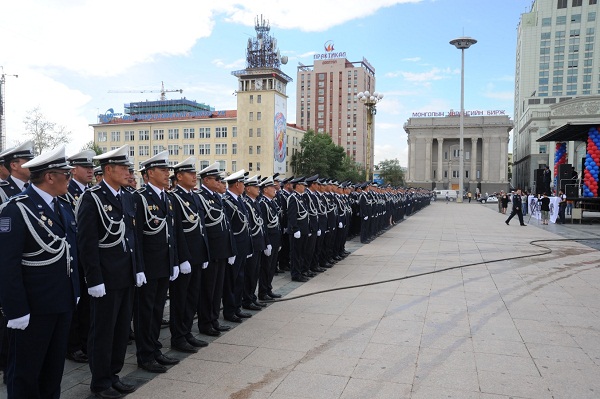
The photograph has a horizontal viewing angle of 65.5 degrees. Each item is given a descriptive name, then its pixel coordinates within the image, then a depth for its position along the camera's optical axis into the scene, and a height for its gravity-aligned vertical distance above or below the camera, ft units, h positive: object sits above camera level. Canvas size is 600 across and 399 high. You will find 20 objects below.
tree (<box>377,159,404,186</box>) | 278.26 +8.18
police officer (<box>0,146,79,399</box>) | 10.39 -2.25
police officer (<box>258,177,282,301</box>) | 24.09 -3.18
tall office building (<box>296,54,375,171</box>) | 424.46 +80.95
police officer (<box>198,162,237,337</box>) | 18.28 -2.73
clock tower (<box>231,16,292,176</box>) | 236.63 +34.25
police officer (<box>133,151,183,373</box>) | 14.89 -2.52
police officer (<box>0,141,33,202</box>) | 15.65 +0.49
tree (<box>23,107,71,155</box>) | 128.88 +12.47
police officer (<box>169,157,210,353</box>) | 16.71 -2.77
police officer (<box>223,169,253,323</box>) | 20.34 -2.78
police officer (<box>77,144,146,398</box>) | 12.69 -2.34
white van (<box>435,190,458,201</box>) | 255.00 -4.73
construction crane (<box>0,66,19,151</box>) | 144.93 +21.20
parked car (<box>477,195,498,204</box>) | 219.00 -6.59
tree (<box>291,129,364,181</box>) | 252.83 +15.00
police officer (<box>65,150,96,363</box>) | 15.81 -4.92
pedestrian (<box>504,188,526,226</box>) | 73.87 -3.19
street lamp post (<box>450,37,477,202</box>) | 176.86 +51.06
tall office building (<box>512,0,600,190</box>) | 281.74 +80.19
